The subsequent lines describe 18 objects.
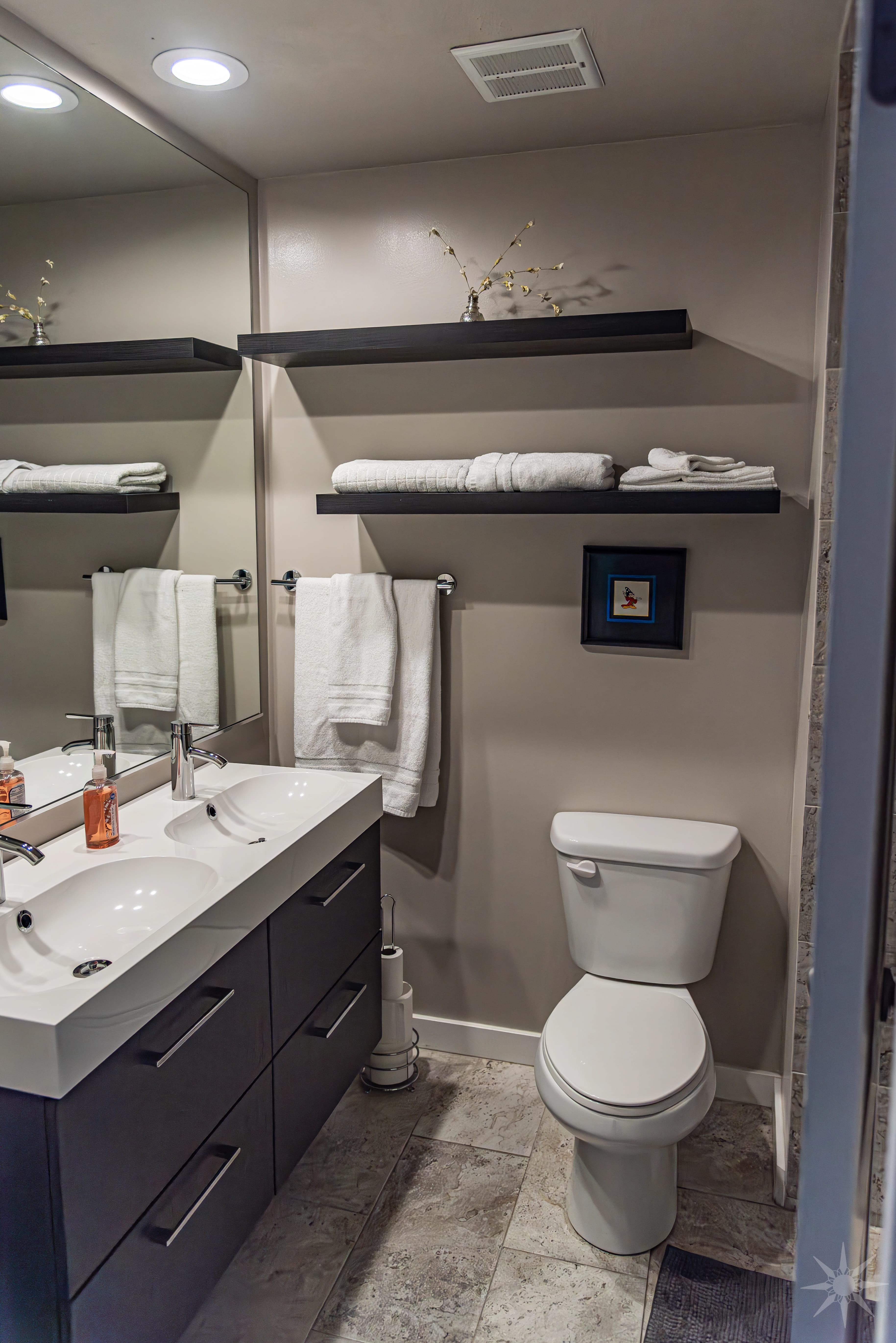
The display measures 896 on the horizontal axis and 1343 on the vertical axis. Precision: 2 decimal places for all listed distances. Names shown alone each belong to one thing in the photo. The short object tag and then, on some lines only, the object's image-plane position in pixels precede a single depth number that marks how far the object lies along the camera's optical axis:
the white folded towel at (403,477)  2.25
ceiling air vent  1.76
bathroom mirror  1.81
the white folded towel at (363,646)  2.48
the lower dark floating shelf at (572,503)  2.08
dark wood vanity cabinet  1.25
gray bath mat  1.78
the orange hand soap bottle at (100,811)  1.82
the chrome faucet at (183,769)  2.15
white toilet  1.85
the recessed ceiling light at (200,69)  1.85
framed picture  2.32
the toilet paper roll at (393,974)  2.46
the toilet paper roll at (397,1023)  2.50
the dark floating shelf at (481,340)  2.09
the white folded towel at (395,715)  2.49
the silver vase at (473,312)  2.29
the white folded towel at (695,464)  2.11
